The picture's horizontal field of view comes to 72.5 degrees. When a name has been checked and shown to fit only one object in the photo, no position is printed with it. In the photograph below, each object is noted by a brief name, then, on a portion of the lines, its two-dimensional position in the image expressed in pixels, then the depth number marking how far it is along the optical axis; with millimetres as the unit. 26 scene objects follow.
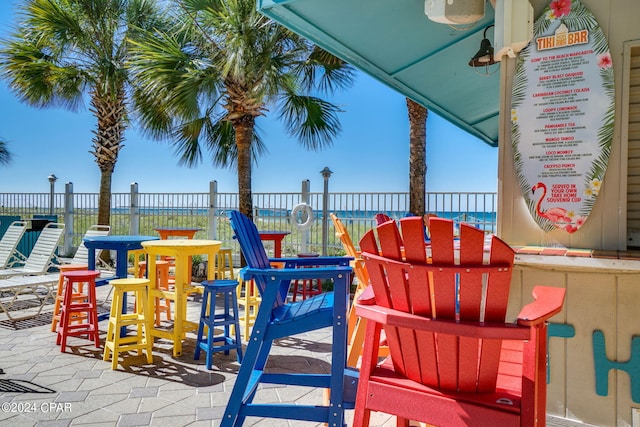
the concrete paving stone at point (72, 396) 2826
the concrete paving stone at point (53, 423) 2477
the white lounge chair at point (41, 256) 5609
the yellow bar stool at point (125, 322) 3479
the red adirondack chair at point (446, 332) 1277
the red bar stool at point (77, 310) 3887
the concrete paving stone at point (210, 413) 2600
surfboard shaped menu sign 2217
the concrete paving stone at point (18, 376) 3174
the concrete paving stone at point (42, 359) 3588
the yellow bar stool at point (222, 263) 6301
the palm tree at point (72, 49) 8680
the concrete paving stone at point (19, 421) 2477
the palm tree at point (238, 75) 6266
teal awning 3219
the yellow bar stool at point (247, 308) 4102
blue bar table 4398
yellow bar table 3750
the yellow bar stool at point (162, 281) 4543
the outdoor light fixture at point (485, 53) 3043
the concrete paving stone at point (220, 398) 2816
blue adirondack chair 2031
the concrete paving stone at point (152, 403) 2711
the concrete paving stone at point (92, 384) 3035
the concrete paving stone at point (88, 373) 3268
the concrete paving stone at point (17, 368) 3318
